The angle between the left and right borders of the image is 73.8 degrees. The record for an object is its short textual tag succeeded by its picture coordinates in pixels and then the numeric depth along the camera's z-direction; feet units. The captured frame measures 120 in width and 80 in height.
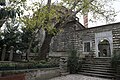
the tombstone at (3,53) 24.59
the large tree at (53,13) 17.10
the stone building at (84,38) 22.42
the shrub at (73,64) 19.49
